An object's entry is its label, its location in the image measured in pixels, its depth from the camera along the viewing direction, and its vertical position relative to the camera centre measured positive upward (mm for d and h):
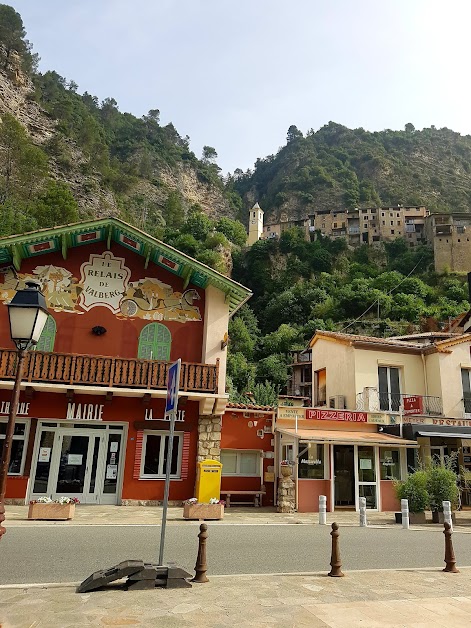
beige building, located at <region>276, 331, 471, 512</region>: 16625 +1473
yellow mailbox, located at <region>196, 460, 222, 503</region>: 14500 -840
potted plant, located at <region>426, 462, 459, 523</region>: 14391 -846
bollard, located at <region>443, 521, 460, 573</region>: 7741 -1473
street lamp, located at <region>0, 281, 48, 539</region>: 5594 +1407
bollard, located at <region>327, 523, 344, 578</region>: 7023 -1452
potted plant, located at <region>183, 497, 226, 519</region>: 12766 -1516
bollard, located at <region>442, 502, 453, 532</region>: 13031 -1288
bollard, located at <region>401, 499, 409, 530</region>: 12992 -1473
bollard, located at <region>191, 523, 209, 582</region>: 6406 -1436
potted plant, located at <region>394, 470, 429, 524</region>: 14336 -1016
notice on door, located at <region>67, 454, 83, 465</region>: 15195 -406
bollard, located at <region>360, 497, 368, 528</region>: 12781 -1462
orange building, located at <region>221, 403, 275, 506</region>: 16641 +31
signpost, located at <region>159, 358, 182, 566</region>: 6324 +731
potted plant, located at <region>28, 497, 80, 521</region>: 11781 -1541
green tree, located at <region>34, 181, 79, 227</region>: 43125 +20650
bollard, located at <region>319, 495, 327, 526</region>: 13084 -1453
